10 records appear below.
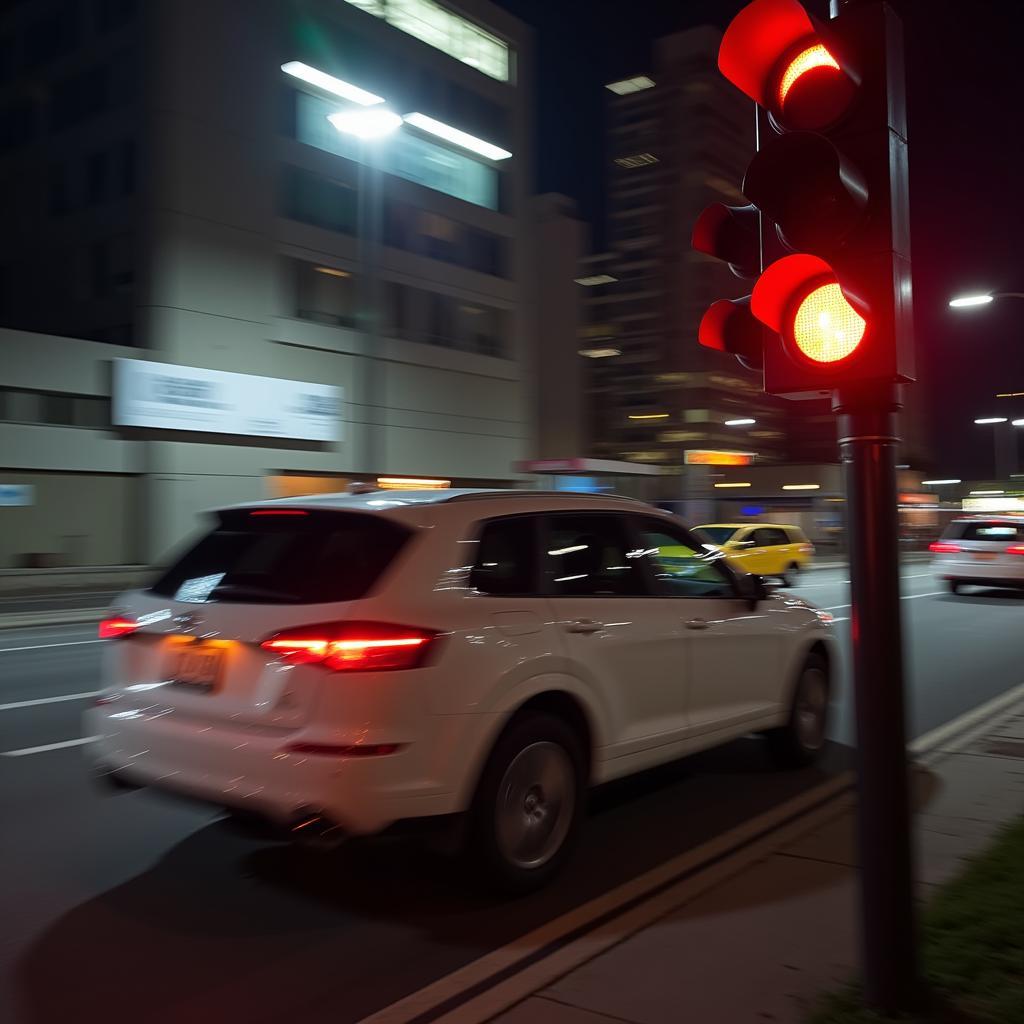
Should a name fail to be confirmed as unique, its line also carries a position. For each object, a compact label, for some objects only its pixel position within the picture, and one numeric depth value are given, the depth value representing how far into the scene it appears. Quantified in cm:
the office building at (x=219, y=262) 2744
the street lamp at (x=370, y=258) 1938
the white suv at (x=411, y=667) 397
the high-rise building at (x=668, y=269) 13838
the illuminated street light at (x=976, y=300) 1603
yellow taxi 2544
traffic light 297
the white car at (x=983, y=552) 2100
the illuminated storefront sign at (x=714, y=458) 4922
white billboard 2705
